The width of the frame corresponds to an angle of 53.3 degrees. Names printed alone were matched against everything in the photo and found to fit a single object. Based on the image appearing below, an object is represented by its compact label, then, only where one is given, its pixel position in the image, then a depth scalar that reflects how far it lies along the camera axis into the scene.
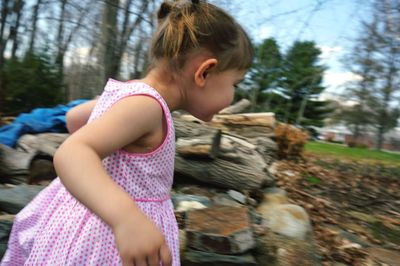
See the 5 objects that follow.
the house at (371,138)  39.16
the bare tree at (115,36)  6.02
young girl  0.90
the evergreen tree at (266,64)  11.07
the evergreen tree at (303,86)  11.91
